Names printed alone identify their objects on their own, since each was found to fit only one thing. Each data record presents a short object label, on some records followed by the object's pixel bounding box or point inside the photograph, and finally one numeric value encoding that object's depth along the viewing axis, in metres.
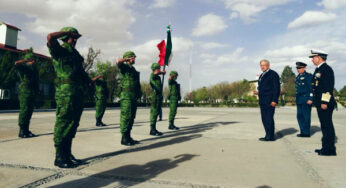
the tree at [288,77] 65.06
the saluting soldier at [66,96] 2.99
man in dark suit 5.22
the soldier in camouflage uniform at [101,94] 8.12
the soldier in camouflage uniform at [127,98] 4.48
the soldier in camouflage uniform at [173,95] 7.15
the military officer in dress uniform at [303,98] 5.83
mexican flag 7.11
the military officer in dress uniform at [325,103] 3.76
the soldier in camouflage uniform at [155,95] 5.91
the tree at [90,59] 34.50
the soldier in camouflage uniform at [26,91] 5.18
